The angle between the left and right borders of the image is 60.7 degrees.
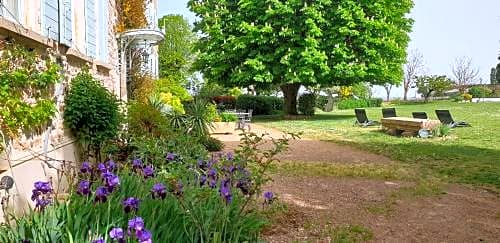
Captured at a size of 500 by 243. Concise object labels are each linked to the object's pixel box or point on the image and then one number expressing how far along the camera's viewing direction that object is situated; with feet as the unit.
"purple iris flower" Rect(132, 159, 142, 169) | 12.84
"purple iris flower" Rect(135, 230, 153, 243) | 6.30
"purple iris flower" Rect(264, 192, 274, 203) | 11.77
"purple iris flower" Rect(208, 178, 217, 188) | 11.48
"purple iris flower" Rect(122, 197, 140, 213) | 8.63
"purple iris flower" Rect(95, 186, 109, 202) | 8.88
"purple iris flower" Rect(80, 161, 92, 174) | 10.92
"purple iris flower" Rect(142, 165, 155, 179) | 11.56
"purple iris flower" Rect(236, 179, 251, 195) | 11.74
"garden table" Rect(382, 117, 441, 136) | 40.50
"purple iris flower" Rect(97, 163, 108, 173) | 10.64
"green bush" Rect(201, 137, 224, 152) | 31.89
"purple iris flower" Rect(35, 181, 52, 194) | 8.66
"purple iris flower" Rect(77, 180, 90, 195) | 9.27
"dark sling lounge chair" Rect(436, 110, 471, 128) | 45.96
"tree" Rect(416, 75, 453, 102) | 141.69
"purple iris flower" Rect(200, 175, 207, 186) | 11.98
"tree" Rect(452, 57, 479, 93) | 194.18
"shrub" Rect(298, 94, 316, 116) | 82.69
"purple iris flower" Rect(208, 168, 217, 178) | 12.08
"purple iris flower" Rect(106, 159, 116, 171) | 11.68
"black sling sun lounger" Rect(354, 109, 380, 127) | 56.34
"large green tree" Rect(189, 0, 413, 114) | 65.87
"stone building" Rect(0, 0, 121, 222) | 12.50
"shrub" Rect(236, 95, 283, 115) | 92.53
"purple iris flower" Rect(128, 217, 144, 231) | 6.57
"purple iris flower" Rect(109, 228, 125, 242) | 6.47
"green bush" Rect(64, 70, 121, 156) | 18.54
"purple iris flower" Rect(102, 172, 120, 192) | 9.01
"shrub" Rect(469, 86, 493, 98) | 143.02
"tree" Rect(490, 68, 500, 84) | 218.24
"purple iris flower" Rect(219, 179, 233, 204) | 10.38
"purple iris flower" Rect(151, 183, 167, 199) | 9.66
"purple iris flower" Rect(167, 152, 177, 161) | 14.45
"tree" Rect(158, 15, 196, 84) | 129.95
